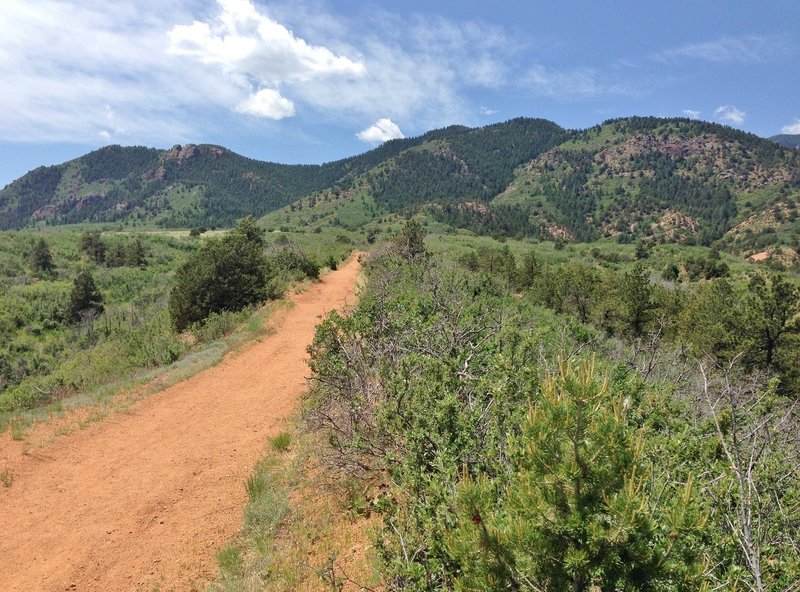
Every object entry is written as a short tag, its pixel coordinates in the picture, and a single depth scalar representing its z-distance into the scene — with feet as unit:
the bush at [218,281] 63.98
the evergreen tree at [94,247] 141.90
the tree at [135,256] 135.74
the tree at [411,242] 89.86
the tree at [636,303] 61.67
